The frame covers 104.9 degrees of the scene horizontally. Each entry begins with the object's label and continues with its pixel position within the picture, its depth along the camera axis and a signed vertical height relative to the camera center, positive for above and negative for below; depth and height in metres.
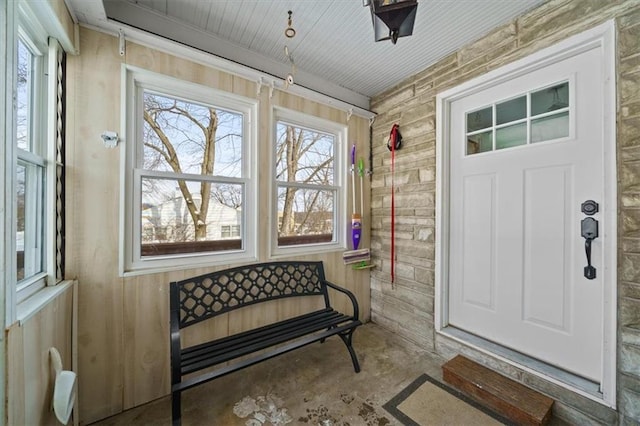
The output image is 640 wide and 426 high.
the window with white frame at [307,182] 2.32 +0.30
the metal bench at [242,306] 1.45 -0.73
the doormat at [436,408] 1.48 -1.26
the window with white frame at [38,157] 1.15 +0.27
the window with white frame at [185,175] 1.65 +0.28
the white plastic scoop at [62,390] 1.09 -0.81
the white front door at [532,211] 1.49 +0.01
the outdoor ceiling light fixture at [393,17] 1.24 +1.04
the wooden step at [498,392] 1.46 -1.16
